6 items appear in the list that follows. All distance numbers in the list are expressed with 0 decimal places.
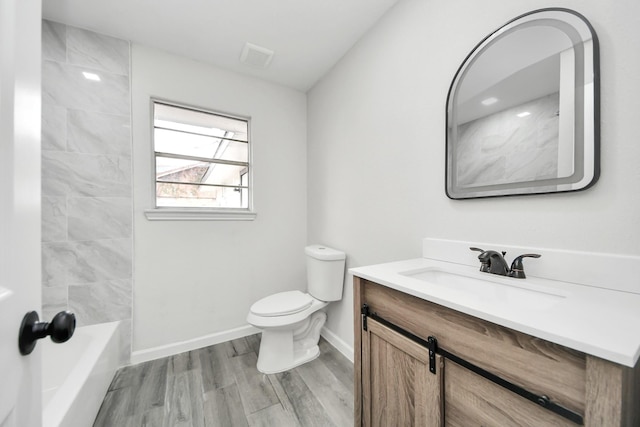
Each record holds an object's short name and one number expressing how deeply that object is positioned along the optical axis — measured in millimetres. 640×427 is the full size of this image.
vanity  499
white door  380
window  2004
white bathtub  1024
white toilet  1698
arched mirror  827
